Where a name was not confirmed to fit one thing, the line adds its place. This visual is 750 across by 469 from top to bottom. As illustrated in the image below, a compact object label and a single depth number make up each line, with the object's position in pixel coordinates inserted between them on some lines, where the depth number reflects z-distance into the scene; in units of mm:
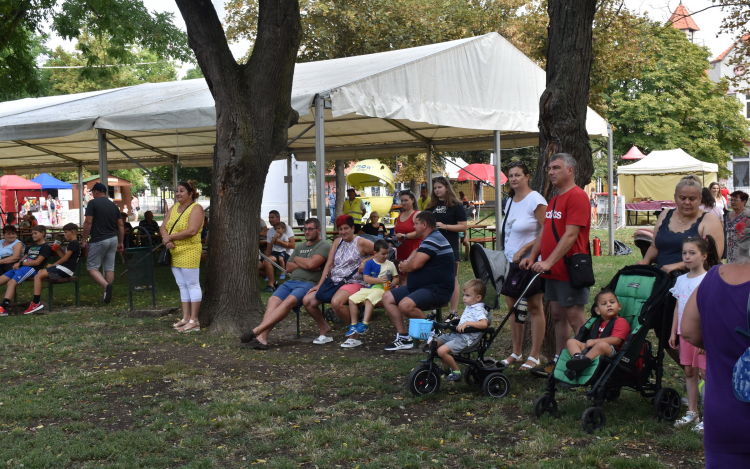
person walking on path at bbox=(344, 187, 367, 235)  15672
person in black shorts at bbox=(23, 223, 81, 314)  10195
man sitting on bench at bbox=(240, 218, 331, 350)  7441
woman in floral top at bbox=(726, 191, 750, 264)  9062
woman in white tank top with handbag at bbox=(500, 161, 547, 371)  5879
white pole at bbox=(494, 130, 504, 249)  13047
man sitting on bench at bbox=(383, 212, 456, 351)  6727
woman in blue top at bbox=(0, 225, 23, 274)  10539
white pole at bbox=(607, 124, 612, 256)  15922
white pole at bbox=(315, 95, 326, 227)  8961
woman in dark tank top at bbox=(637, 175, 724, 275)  5082
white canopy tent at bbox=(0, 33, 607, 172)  10117
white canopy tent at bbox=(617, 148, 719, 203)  26922
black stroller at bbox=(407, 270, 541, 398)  5340
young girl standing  4430
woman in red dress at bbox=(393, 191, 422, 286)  8844
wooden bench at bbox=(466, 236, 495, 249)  15048
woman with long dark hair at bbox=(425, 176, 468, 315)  8914
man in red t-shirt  5254
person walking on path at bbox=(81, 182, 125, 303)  10719
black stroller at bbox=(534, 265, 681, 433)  4500
